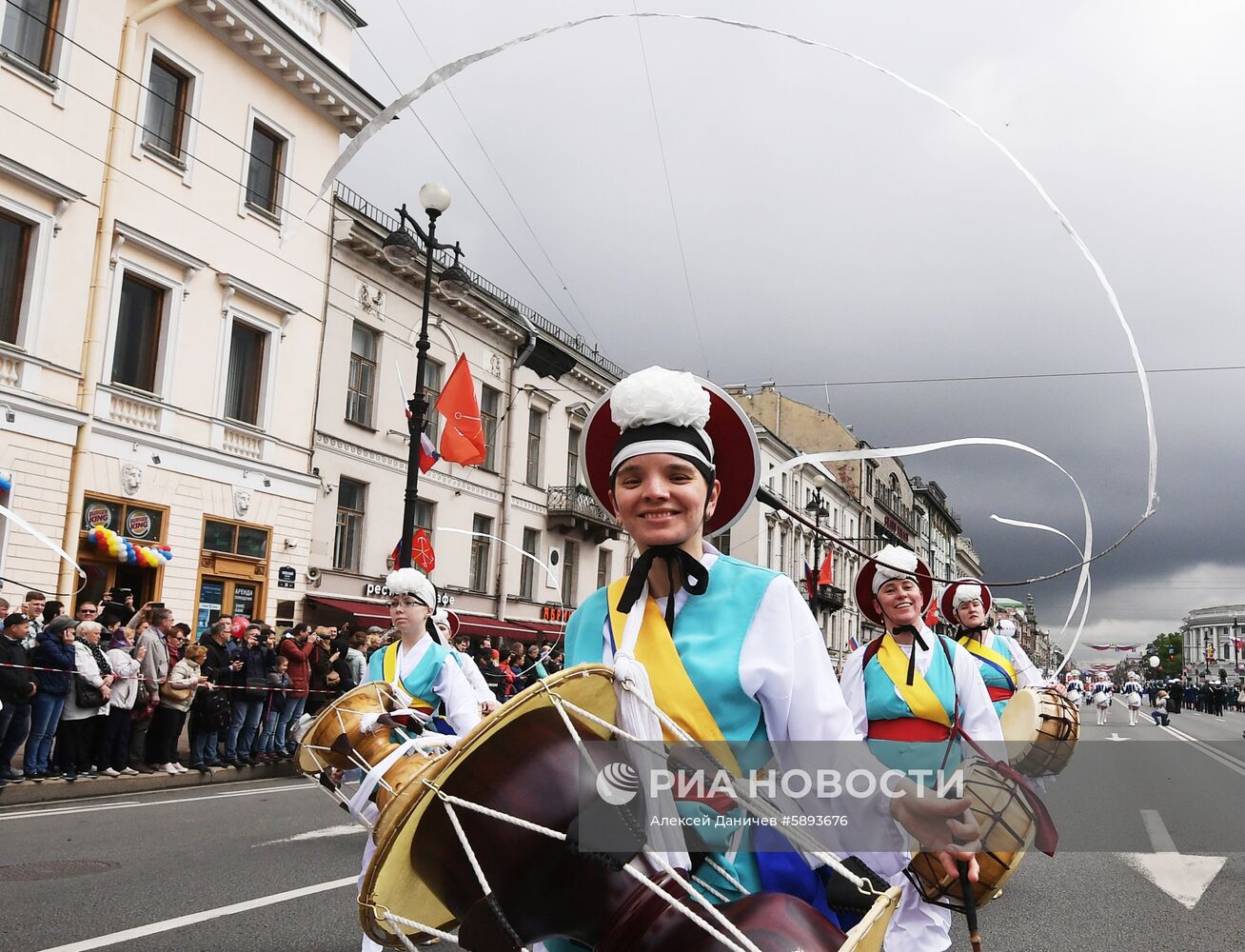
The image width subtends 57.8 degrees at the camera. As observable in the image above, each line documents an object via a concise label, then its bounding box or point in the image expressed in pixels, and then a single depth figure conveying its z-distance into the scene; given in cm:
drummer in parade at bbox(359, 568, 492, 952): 576
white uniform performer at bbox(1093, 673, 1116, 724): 4530
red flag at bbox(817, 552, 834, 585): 3372
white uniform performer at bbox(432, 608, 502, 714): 607
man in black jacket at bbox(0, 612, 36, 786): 1064
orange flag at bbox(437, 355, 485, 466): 1991
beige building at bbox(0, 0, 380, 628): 1652
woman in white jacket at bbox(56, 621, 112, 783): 1158
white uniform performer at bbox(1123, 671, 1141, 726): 3849
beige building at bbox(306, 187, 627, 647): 2397
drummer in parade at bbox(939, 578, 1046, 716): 842
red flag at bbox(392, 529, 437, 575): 1934
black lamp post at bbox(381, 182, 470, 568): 1562
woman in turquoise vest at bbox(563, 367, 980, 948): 227
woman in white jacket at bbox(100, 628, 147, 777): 1205
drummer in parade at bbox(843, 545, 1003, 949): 466
